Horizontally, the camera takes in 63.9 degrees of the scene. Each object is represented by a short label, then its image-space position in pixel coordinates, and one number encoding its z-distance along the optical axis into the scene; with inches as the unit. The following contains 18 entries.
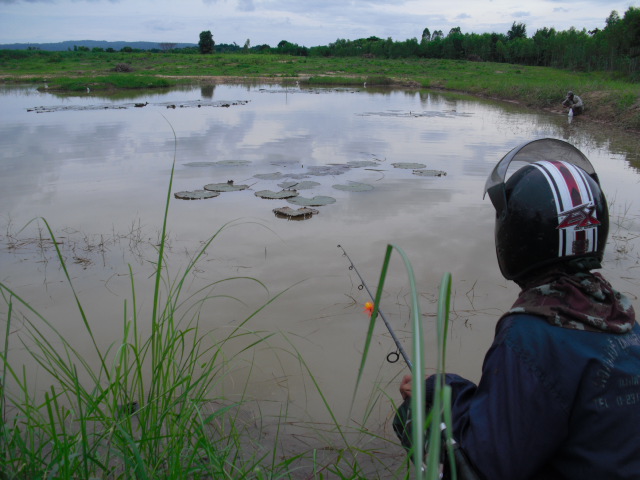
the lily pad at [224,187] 235.9
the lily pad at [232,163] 291.3
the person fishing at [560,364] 40.1
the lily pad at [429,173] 267.7
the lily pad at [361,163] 295.8
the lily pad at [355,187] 240.6
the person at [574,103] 530.0
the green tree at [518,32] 2620.6
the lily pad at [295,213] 199.8
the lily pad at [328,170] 276.4
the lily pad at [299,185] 243.3
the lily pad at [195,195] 223.9
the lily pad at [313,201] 215.8
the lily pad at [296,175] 264.1
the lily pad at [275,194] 225.9
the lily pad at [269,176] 260.8
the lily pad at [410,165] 287.3
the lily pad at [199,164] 289.0
